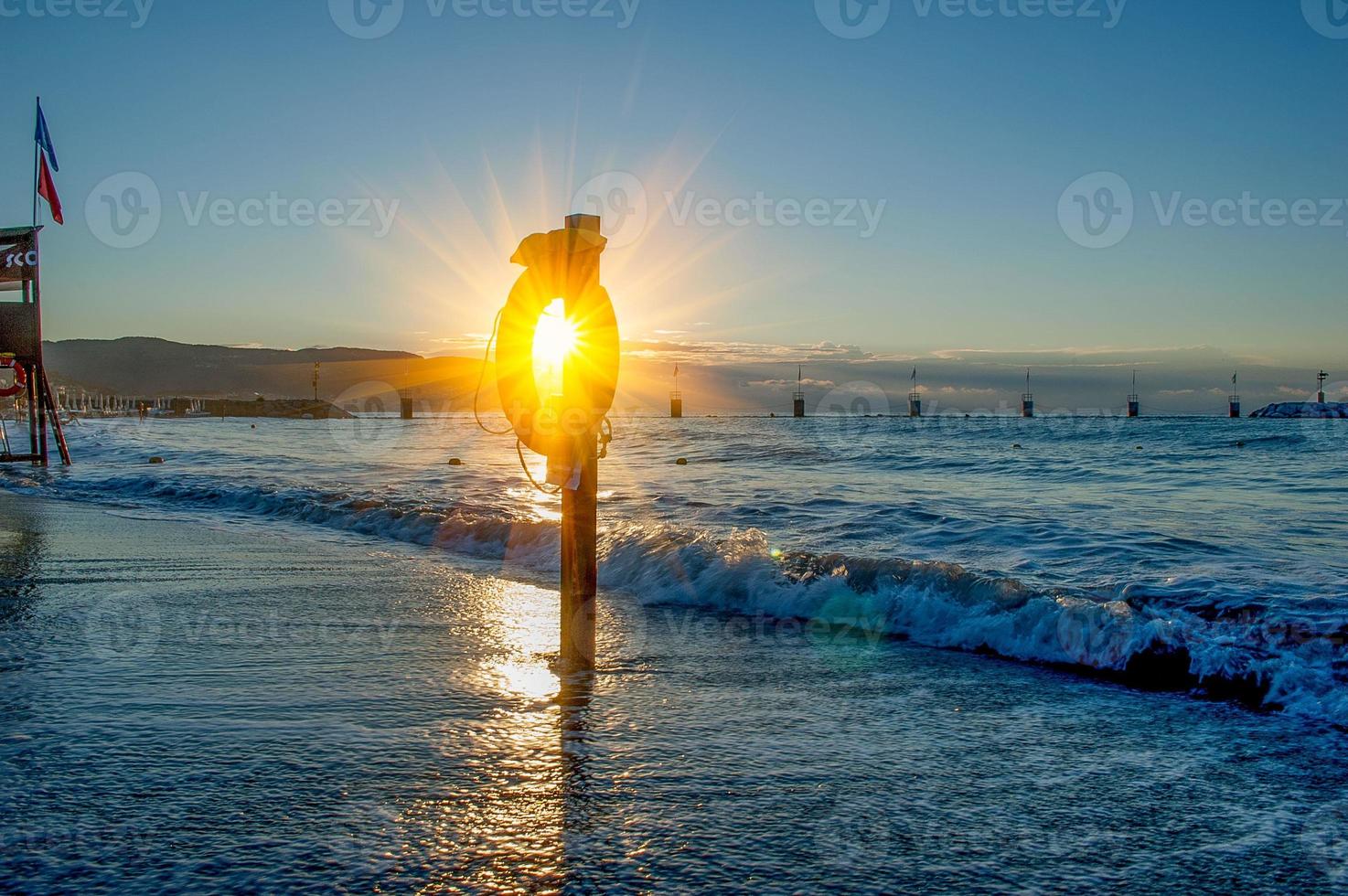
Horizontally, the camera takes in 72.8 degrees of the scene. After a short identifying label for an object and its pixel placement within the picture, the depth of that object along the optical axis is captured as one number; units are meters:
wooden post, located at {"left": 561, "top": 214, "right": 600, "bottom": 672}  5.59
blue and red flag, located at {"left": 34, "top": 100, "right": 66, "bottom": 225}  21.75
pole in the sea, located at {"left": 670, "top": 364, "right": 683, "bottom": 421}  161.27
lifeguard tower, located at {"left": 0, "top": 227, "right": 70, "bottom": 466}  20.86
